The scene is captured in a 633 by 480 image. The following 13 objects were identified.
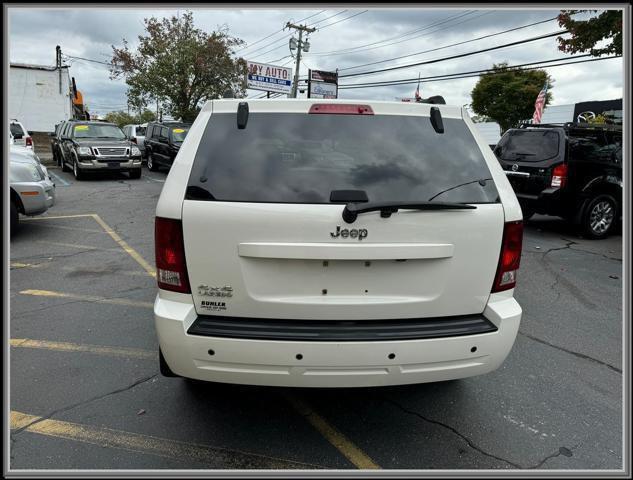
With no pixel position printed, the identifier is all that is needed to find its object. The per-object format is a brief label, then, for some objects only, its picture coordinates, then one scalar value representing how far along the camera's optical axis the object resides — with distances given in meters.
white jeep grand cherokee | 2.33
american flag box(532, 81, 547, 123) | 18.95
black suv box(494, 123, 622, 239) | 8.55
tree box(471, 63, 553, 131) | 40.72
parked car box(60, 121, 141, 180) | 15.22
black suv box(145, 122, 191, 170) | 17.31
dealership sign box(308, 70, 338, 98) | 36.25
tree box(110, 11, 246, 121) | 26.97
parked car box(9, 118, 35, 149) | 17.59
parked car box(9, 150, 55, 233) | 7.39
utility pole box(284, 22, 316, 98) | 36.84
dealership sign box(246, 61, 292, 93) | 31.45
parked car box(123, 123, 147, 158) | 23.70
